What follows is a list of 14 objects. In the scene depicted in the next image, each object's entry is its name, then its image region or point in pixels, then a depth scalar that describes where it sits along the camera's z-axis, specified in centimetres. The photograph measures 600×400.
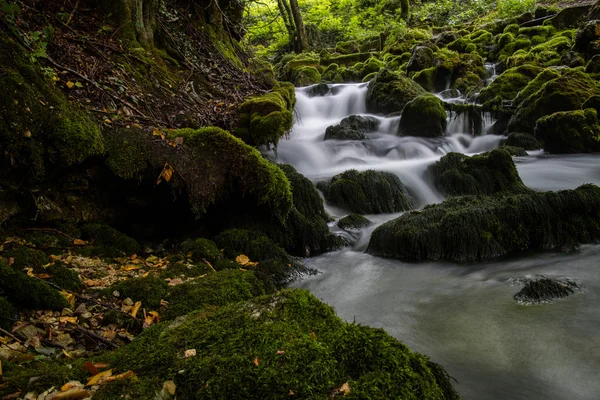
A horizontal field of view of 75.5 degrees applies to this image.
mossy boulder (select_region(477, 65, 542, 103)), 1309
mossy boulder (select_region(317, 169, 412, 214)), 752
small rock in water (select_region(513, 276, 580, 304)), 397
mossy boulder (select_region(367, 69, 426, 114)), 1372
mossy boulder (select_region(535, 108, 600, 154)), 972
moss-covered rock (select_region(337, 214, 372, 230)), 659
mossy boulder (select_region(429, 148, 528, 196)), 741
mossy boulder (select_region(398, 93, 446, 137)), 1171
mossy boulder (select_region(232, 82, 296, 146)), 621
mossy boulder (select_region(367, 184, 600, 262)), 532
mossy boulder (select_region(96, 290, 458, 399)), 164
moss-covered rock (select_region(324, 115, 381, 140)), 1150
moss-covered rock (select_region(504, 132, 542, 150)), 1086
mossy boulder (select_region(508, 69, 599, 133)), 1055
